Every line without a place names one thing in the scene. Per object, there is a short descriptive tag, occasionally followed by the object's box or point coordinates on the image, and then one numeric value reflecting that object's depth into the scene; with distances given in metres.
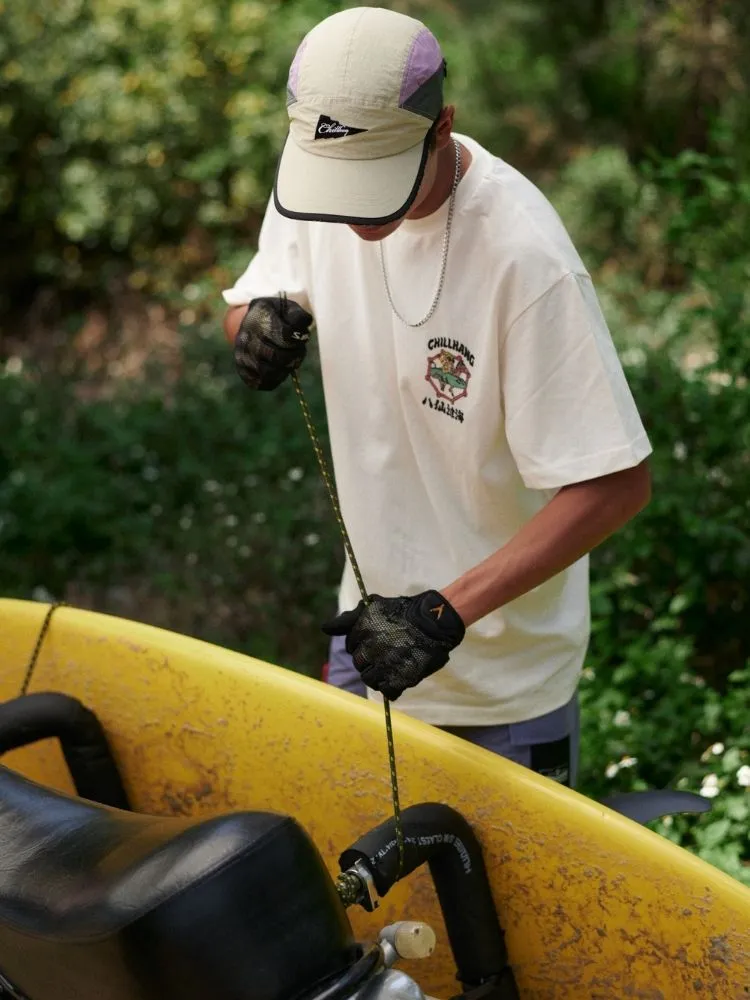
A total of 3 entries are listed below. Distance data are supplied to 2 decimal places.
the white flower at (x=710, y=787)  5.87
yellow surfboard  4.01
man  3.91
